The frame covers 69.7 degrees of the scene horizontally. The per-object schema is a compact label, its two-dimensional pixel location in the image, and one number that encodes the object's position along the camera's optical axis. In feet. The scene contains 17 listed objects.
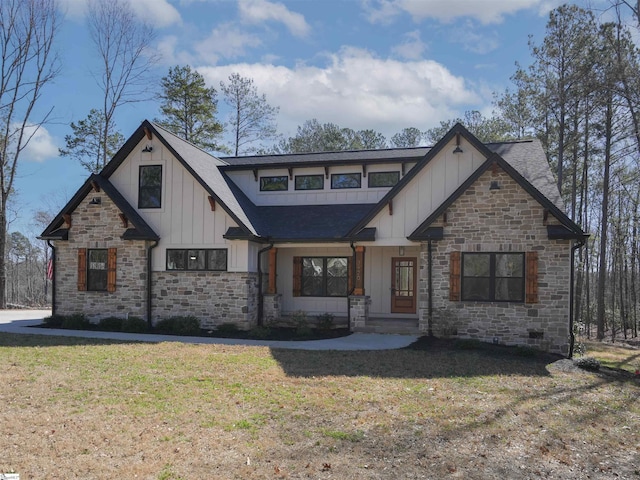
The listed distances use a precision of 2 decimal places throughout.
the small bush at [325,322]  46.93
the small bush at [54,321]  48.42
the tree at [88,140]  87.43
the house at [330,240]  39.68
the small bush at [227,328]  45.24
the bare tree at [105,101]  80.12
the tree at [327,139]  110.42
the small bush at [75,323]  47.44
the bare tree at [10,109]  72.49
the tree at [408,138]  111.75
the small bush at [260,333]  43.06
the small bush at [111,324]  46.85
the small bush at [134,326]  46.01
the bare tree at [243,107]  101.60
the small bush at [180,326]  45.24
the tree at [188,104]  95.25
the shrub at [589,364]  33.27
